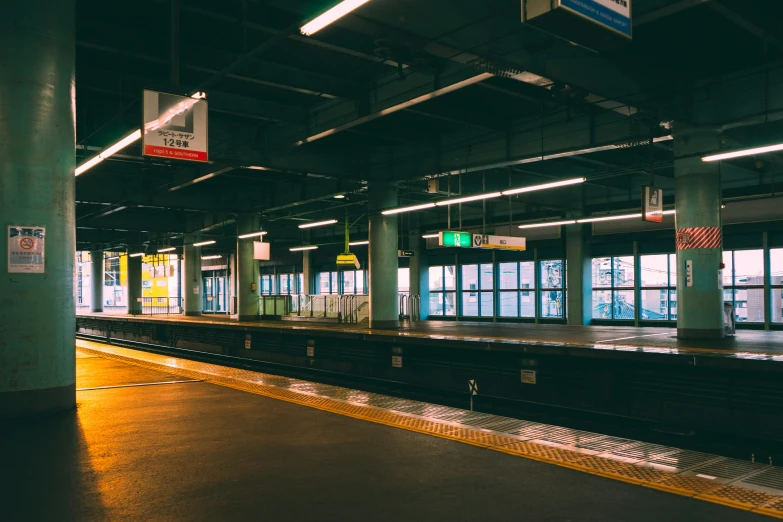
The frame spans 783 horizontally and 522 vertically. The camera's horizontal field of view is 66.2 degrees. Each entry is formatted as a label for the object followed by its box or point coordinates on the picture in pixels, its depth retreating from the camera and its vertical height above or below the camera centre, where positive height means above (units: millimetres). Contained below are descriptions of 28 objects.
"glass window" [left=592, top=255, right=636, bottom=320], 22625 -469
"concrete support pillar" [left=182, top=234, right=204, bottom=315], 32250 +48
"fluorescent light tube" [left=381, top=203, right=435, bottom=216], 16084 +1914
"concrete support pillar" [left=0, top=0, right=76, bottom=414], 5938 +777
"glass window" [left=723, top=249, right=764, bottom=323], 19312 -308
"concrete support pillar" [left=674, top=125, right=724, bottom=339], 12641 +736
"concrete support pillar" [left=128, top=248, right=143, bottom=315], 37438 +31
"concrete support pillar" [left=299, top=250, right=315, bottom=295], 35875 +409
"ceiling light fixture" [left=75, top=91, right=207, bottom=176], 9875 +2396
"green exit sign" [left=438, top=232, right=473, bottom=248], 17666 +1120
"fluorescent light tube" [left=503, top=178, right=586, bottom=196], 13273 +2055
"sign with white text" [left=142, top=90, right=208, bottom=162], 8078 +2112
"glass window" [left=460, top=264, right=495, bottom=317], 27438 -647
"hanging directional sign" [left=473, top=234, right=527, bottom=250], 18627 +1097
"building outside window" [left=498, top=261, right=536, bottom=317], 25783 -579
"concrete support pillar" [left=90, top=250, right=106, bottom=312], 44000 -86
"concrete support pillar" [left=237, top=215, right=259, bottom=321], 25031 -153
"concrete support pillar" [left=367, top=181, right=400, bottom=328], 18438 +534
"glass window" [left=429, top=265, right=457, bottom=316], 28922 -665
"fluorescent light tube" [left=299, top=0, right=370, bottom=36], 5871 +2659
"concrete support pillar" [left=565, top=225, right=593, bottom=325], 23062 -72
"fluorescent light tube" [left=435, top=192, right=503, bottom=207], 14707 +1979
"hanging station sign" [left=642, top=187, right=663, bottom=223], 12328 +1475
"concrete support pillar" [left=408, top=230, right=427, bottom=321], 29328 +818
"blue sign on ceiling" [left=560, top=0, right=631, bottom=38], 4551 +2075
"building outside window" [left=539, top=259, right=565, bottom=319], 24734 -520
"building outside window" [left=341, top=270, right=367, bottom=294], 34031 -210
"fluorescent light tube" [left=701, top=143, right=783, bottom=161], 9742 +2070
